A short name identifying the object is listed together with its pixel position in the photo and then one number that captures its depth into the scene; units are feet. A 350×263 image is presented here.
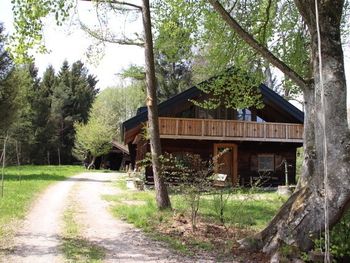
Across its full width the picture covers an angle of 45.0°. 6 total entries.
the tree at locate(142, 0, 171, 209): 41.78
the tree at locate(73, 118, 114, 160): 155.22
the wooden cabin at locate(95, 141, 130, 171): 162.70
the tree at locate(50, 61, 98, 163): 185.35
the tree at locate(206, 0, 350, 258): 22.88
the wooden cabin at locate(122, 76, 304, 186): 73.82
